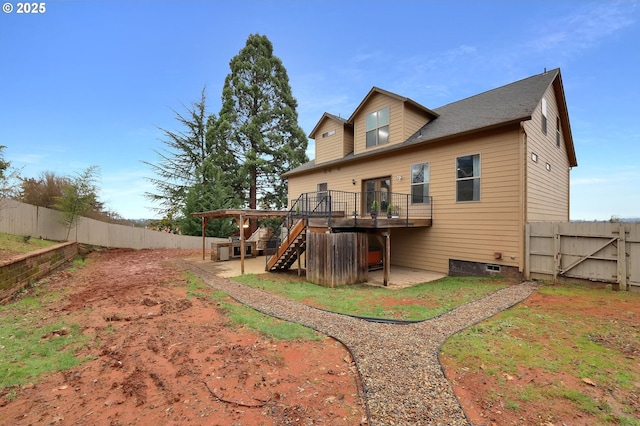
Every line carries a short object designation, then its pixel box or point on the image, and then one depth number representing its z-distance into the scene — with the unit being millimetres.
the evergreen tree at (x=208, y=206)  19891
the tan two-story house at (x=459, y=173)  8578
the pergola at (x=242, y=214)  10289
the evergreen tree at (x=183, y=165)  21578
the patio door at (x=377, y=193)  11891
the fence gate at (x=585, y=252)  6852
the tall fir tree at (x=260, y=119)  21047
